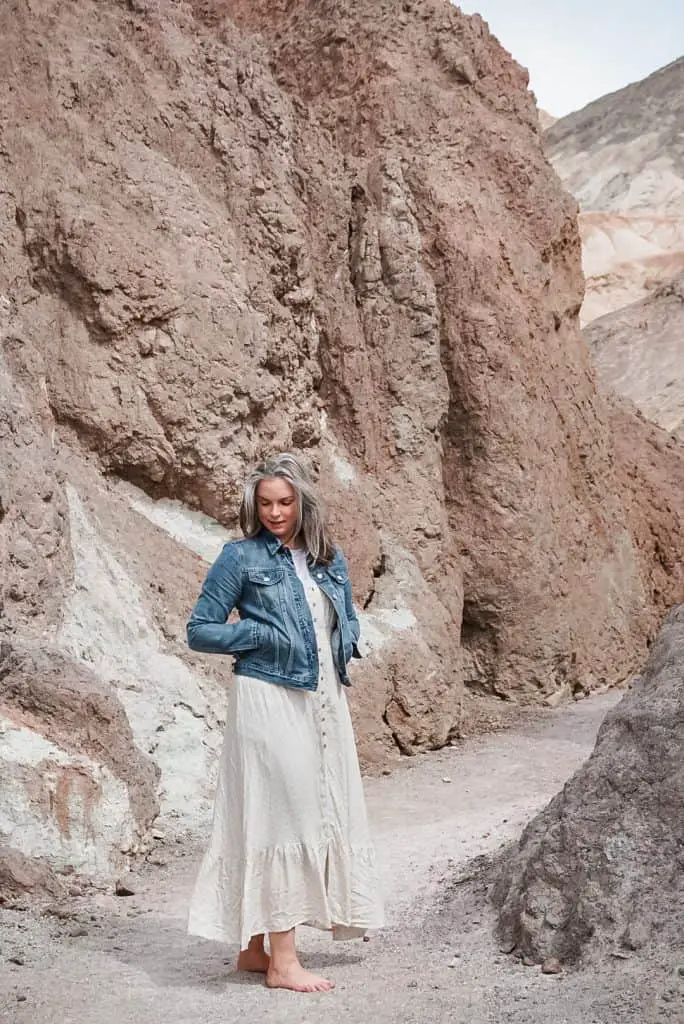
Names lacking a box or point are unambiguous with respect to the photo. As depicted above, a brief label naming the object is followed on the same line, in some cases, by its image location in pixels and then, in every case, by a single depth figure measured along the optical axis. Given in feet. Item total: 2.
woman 14.06
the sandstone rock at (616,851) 14.28
